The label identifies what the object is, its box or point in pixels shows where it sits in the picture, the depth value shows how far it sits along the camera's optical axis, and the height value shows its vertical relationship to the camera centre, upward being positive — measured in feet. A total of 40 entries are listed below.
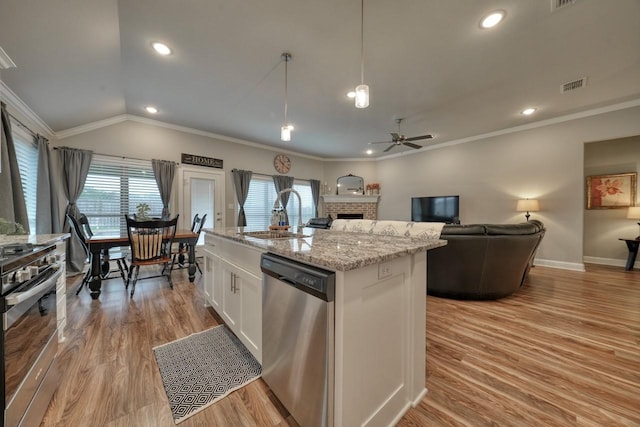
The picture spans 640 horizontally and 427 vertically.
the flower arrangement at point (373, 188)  23.52 +2.23
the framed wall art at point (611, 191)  14.32 +1.20
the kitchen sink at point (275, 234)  6.66 -0.74
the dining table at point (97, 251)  8.69 -1.61
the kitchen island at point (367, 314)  3.14 -1.78
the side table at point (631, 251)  13.56 -2.51
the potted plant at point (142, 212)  11.98 -0.09
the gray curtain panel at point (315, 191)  23.26 +1.93
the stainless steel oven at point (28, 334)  2.90 -1.87
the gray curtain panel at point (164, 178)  14.35 +2.05
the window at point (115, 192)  12.94 +1.09
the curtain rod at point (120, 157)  13.10 +3.18
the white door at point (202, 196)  15.67 +1.02
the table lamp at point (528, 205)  14.55 +0.27
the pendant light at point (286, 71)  8.12 +5.66
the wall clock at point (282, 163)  20.59 +4.32
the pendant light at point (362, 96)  5.93 +2.97
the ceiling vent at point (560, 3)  6.22 +5.65
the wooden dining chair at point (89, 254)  8.57 -1.80
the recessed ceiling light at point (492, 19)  6.58 +5.64
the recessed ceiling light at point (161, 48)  7.86 +5.73
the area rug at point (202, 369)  4.46 -3.69
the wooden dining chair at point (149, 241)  9.29 -1.33
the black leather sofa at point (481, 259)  8.68 -1.98
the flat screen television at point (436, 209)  18.22 +0.04
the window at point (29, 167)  9.67 +1.97
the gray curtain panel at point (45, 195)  10.50 +0.72
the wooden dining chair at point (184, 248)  11.14 -2.15
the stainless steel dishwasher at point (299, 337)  3.17 -2.05
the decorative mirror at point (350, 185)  24.12 +2.63
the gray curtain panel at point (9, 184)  7.47 +0.91
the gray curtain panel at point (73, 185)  11.96 +1.36
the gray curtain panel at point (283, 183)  20.20 +2.40
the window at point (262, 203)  19.15 +0.66
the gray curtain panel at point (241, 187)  17.79 +1.82
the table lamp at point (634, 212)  13.51 -0.18
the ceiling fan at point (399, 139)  13.70 +4.22
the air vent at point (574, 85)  10.15 +5.68
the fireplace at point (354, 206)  23.45 +0.38
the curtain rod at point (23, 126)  8.94 +3.57
